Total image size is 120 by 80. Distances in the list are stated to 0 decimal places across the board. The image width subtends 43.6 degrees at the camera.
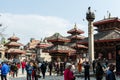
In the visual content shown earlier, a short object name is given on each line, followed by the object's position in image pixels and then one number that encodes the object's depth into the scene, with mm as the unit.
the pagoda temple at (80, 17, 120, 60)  17707
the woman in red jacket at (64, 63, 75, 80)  5815
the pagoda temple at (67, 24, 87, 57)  28297
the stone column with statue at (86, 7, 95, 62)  15800
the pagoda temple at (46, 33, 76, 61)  21062
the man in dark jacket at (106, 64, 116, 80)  5243
